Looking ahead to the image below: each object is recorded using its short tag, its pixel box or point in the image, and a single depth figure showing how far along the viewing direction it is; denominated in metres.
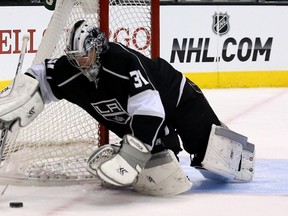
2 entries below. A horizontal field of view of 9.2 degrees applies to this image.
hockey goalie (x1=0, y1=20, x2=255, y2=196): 6.34
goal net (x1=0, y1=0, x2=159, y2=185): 7.32
